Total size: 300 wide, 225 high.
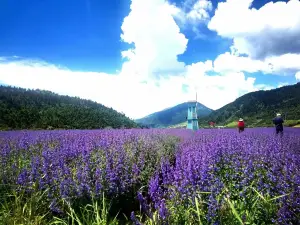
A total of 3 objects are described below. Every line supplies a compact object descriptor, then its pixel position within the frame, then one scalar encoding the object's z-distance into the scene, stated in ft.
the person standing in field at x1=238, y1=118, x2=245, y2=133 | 54.95
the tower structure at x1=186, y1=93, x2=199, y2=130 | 60.64
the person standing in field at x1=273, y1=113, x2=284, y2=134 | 45.39
